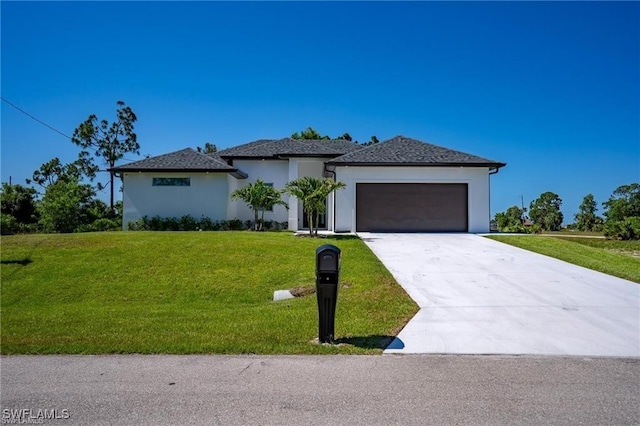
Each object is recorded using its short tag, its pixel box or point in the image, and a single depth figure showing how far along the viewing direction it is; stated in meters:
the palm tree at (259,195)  19.12
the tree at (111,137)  36.62
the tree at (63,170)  36.94
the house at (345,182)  18.48
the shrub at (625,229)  18.70
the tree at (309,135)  38.19
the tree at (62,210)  21.95
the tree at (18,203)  24.41
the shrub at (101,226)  22.62
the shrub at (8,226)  19.10
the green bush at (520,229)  21.95
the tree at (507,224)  22.17
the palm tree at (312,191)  15.77
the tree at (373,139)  42.86
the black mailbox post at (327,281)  5.14
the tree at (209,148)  46.58
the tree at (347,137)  41.12
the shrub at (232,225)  20.50
